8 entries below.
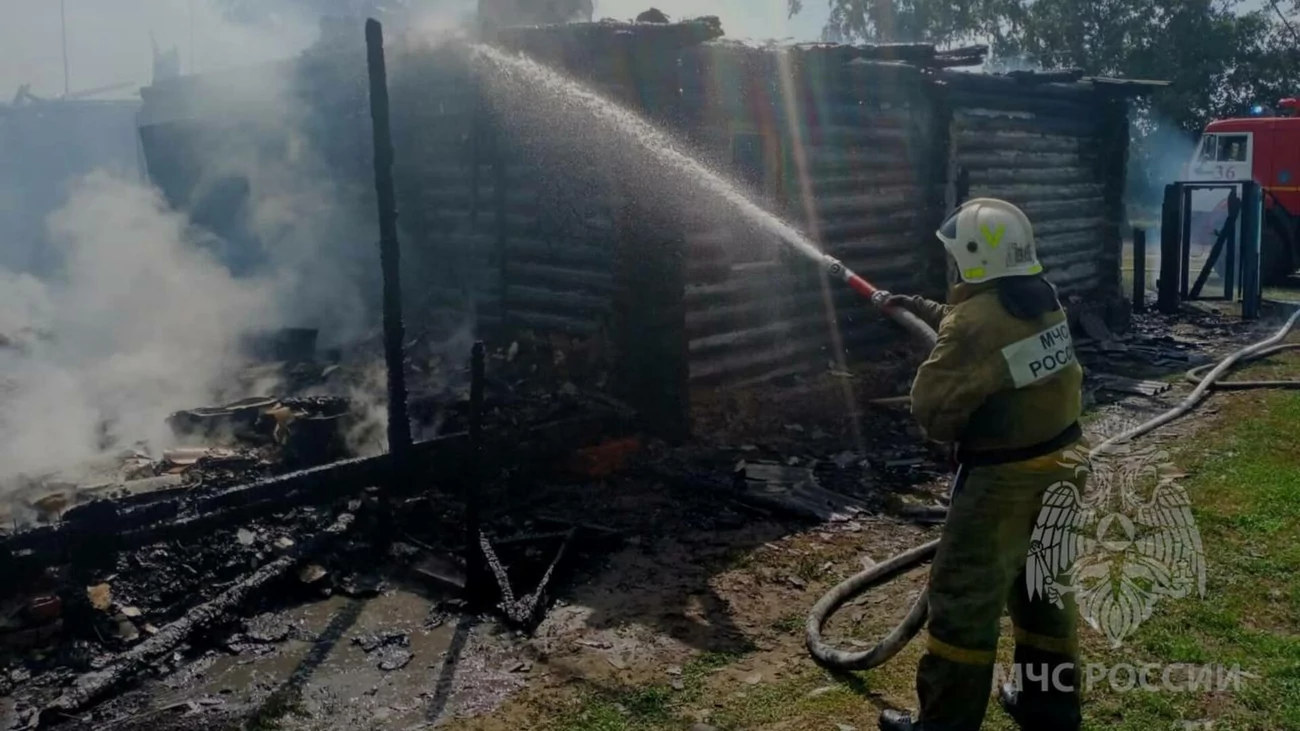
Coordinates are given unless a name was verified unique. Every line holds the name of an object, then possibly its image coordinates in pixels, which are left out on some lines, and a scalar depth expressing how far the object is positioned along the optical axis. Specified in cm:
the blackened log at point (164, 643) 469
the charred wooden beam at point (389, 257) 623
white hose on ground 446
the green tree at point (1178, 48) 3256
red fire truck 2089
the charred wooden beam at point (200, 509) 539
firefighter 376
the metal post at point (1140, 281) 1698
